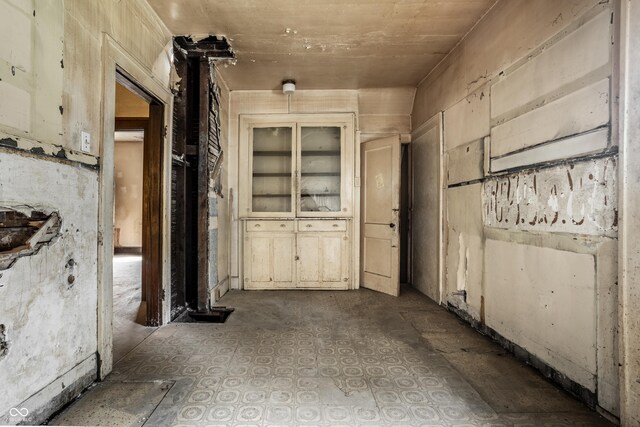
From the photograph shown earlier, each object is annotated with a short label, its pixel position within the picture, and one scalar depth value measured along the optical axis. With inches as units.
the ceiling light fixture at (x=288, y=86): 159.6
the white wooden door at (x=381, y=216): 155.9
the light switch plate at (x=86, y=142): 70.3
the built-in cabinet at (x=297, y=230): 169.8
